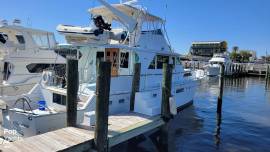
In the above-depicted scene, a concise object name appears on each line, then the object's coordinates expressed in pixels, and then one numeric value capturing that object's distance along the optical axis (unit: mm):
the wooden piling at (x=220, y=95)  11685
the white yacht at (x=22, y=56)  11314
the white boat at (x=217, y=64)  31844
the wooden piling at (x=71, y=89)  5780
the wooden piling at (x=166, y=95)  7446
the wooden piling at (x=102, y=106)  5178
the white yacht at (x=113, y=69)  6522
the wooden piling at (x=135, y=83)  7959
